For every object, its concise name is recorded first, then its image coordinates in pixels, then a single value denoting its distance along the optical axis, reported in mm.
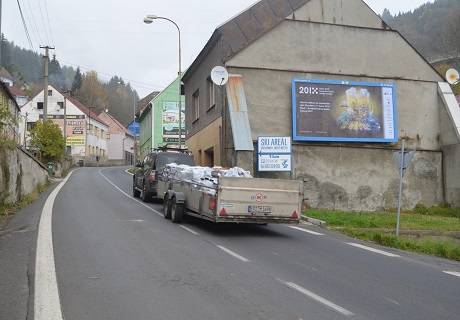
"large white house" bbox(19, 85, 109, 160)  80438
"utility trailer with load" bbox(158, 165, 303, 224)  12164
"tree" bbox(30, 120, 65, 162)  46438
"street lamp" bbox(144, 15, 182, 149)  28547
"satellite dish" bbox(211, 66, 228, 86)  20797
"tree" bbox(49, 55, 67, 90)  103569
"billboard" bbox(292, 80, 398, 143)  22453
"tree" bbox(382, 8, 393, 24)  68838
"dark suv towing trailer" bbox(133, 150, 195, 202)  20125
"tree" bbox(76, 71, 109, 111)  113112
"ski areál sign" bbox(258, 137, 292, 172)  20484
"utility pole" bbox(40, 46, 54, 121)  42438
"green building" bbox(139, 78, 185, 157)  56844
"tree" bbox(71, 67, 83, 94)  121288
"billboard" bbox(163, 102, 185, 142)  57034
